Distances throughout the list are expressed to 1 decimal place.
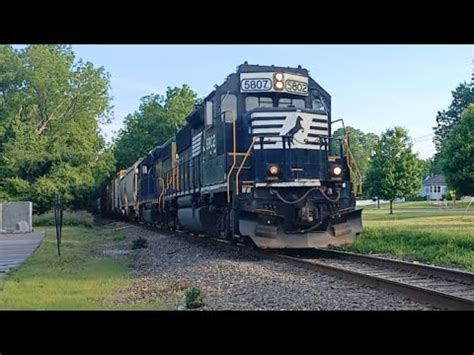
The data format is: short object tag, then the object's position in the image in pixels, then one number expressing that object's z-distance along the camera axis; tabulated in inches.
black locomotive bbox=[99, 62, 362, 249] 345.4
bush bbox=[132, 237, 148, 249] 473.9
